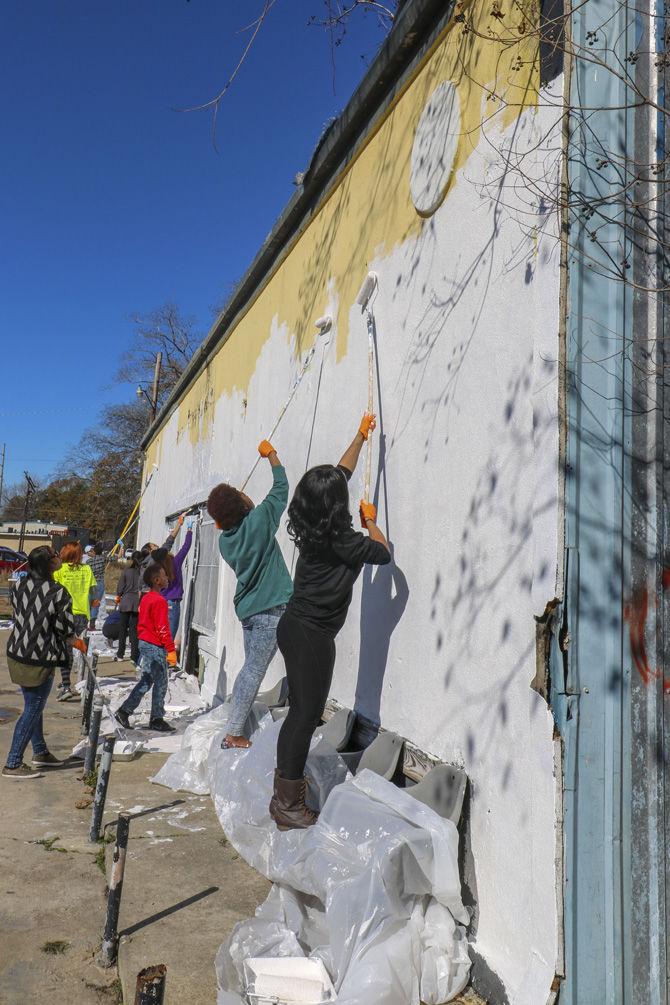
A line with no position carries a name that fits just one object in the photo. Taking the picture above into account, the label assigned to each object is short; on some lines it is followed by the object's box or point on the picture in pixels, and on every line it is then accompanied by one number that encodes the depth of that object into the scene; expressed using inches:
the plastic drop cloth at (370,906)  97.0
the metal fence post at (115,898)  111.1
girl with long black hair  133.2
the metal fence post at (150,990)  59.0
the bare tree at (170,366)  1416.7
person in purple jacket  380.8
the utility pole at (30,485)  2140.7
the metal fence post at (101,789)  145.7
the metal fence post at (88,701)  259.8
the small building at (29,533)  1993.1
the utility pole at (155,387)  1157.9
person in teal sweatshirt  183.6
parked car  1289.4
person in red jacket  258.4
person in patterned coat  214.2
